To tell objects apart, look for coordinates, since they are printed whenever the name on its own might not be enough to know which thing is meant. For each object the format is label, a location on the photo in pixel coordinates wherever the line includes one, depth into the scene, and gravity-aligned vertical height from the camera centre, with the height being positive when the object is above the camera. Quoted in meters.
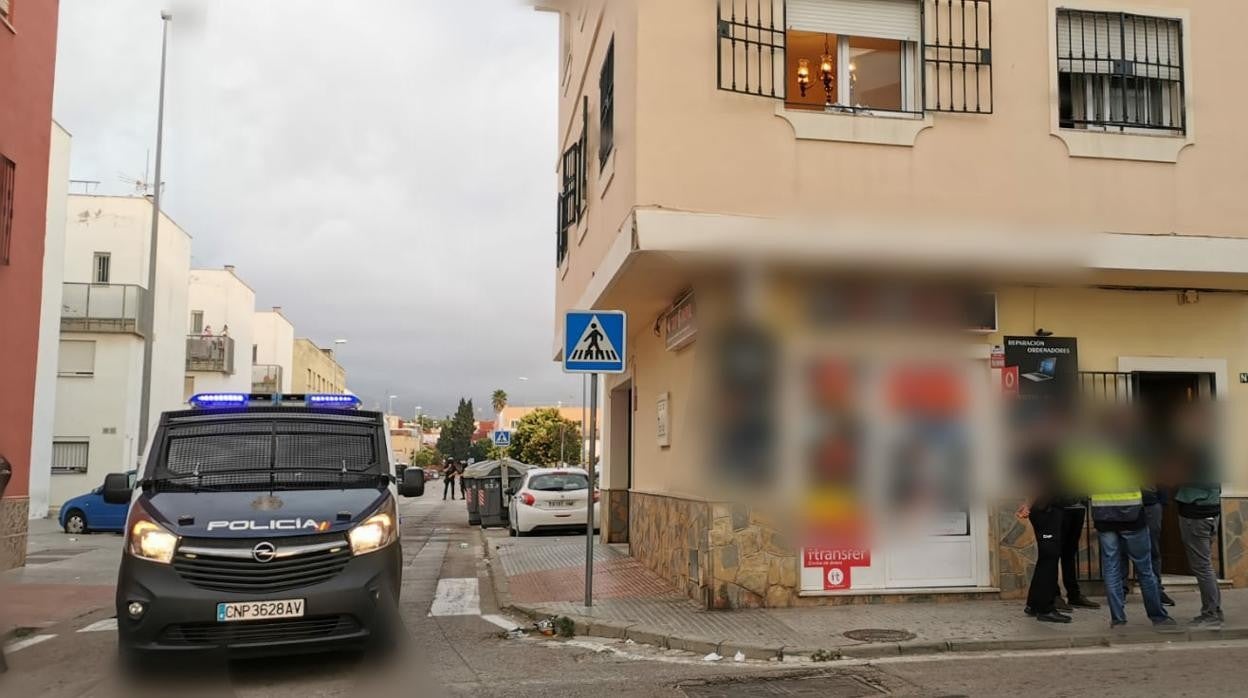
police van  6.41 -0.78
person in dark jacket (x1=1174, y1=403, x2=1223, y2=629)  8.55 -0.63
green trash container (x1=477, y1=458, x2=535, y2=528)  22.95 -1.34
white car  19.70 -1.39
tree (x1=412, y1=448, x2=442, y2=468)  124.38 -3.18
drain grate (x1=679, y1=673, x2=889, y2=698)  6.60 -1.70
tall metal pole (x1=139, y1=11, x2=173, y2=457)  21.27 +4.15
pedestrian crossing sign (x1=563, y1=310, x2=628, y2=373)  9.77 +0.94
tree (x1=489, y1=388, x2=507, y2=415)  129.12 +4.59
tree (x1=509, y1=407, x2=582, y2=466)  71.06 -0.30
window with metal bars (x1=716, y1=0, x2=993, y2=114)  10.09 +4.01
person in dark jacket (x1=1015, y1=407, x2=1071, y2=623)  8.83 -0.77
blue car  20.98 -1.83
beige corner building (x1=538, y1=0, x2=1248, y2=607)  9.70 +2.17
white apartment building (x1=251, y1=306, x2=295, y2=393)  61.09 +5.49
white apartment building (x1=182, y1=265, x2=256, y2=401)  47.91 +6.10
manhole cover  8.12 -1.63
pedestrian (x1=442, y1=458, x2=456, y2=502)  41.72 -1.81
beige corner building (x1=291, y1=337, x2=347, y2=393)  73.81 +5.22
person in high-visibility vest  8.41 -0.68
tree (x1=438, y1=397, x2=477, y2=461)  112.01 +0.56
